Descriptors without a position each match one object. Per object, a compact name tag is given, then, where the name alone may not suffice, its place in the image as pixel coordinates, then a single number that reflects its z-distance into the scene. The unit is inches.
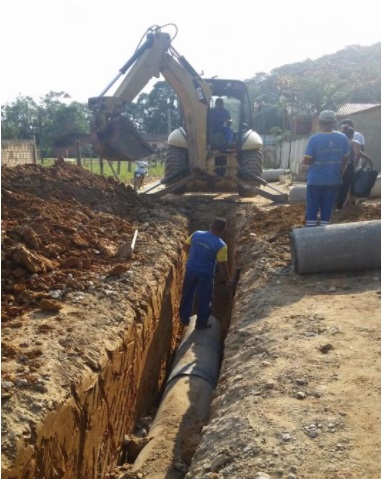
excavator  399.9
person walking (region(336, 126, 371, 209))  332.5
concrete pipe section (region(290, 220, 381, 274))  238.5
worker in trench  282.8
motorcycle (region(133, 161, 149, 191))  660.1
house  872.9
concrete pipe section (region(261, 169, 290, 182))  960.3
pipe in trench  170.2
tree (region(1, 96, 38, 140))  1859.6
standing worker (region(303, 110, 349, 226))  281.9
